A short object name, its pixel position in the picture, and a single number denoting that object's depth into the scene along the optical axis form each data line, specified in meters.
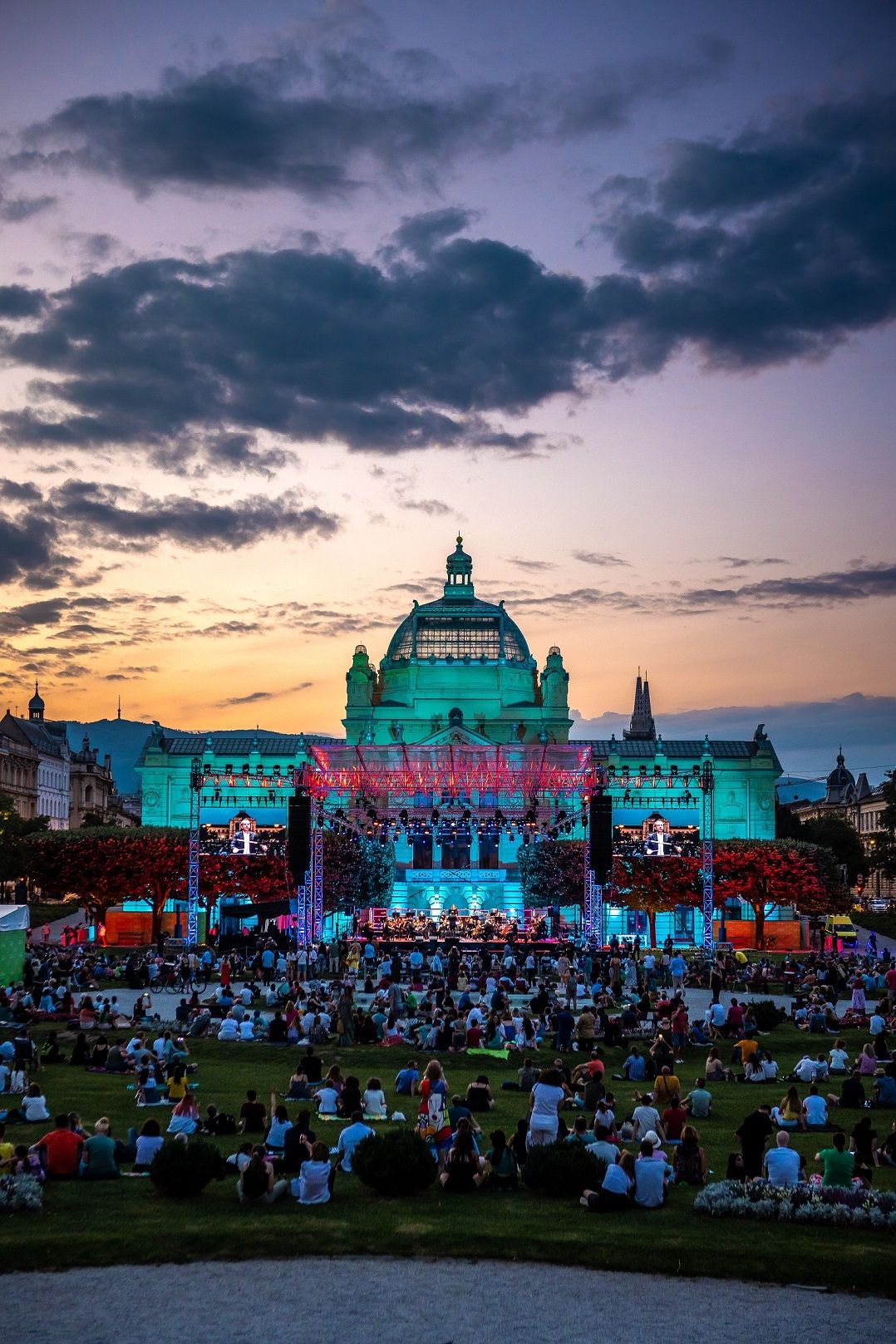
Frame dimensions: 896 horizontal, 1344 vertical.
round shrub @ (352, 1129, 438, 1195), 18.56
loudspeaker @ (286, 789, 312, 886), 56.31
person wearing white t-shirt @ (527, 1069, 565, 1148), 20.36
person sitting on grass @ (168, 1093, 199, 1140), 22.77
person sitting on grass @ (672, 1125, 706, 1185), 19.61
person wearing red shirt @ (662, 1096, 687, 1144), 22.33
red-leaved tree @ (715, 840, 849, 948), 77.06
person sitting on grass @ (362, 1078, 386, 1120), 24.20
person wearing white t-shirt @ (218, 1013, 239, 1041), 35.41
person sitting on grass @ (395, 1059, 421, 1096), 27.62
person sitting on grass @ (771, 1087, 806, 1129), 23.83
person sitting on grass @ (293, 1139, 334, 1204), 18.19
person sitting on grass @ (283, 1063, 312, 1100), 26.73
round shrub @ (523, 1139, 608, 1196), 18.64
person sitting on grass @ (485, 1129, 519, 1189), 19.12
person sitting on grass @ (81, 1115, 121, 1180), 19.44
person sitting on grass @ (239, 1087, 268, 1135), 22.97
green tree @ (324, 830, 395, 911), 79.25
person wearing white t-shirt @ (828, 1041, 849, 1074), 30.77
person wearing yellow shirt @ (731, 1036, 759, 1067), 30.53
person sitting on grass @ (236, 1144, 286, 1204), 18.20
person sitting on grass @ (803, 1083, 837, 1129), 23.58
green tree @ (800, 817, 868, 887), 137.75
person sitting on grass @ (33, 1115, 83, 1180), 19.45
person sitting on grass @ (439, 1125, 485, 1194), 18.95
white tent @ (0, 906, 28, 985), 43.69
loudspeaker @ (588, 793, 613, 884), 57.28
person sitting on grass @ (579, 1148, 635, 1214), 17.97
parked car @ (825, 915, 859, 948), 83.44
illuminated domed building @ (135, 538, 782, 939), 116.25
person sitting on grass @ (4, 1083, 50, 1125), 23.88
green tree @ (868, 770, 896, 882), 87.31
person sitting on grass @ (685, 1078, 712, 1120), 25.48
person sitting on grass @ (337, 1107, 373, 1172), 20.05
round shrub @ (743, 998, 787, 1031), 38.06
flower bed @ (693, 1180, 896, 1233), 17.44
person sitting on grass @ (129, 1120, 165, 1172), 19.98
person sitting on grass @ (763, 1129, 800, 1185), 18.36
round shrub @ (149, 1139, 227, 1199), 18.44
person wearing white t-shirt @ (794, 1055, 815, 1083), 28.61
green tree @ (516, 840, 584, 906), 87.44
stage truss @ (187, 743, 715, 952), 59.97
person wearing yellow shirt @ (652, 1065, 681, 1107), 24.67
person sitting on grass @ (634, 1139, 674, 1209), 18.06
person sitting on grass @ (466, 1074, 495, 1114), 25.34
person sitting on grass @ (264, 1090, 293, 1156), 20.17
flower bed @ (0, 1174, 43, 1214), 17.55
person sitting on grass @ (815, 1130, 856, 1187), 18.23
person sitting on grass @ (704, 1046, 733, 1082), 29.72
